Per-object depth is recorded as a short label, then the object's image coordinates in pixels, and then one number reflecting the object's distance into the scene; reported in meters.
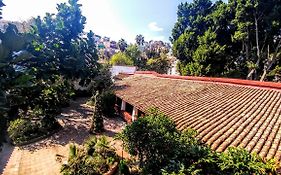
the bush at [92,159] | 5.67
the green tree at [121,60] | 29.91
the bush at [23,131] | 8.43
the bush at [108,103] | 12.02
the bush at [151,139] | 4.13
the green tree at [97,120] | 9.45
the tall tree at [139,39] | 45.13
